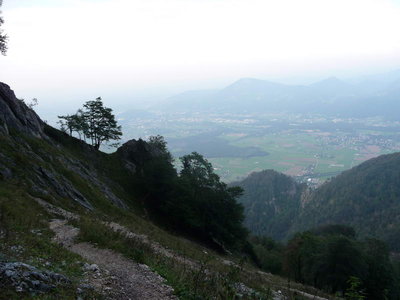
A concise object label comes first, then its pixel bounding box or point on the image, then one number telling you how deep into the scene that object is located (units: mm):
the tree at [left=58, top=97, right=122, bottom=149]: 41438
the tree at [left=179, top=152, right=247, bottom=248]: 37000
